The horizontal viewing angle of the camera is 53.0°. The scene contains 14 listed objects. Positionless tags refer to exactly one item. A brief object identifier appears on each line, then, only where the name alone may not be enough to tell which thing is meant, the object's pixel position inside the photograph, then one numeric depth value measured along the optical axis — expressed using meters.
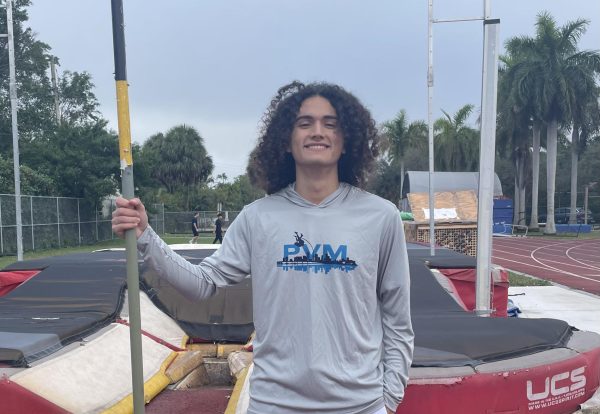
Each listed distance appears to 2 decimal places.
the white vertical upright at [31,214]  21.12
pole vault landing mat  2.56
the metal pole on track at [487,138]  5.27
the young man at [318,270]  1.74
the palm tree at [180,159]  49.22
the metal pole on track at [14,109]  11.76
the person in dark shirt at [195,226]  22.62
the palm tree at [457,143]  47.00
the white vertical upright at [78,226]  25.26
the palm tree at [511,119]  35.53
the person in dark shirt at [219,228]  21.30
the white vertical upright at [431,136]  9.81
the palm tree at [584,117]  34.00
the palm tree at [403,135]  46.44
